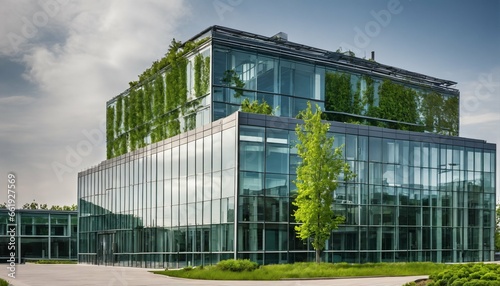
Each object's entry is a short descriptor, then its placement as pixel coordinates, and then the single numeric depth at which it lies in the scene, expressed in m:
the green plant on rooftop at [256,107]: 46.81
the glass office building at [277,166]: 41.09
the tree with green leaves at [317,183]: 38.44
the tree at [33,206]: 118.56
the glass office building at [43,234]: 75.75
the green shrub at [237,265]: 34.28
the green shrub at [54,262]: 70.38
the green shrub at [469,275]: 19.61
